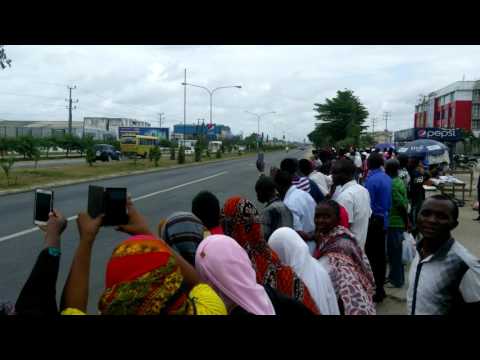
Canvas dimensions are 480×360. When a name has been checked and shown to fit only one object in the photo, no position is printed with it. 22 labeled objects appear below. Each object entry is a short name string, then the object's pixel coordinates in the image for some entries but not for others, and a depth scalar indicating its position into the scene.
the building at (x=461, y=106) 68.56
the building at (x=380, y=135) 109.95
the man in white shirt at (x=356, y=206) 4.95
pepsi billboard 20.94
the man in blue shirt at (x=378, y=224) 5.79
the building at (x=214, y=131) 133.04
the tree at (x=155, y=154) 37.94
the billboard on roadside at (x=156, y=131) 91.89
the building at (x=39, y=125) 87.99
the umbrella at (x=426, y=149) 14.39
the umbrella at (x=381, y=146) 23.19
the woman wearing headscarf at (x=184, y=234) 2.52
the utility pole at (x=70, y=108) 65.15
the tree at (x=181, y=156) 42.81
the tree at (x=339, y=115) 47.28
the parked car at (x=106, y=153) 43.38
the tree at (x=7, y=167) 19.92
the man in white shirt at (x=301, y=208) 4.77
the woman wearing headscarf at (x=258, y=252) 2.55
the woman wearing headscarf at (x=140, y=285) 1.65
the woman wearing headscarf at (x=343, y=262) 2.73
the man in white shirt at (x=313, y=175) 7.11
